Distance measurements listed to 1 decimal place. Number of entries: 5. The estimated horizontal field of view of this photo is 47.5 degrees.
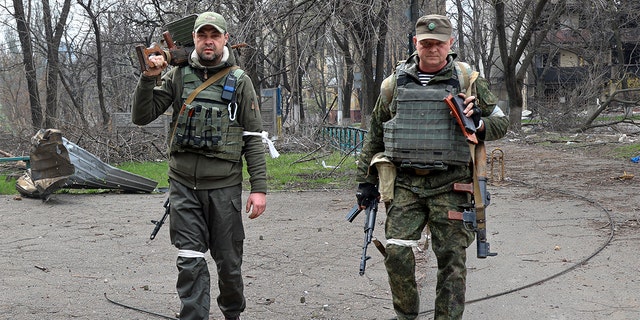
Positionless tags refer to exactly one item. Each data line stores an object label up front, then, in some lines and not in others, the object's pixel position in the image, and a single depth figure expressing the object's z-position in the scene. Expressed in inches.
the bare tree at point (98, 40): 972.4
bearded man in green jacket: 173.0
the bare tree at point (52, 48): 922.8
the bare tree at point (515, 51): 870.1
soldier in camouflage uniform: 166.7
